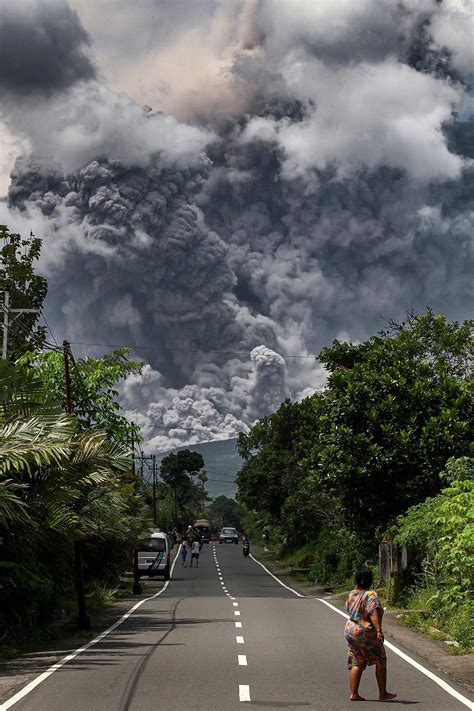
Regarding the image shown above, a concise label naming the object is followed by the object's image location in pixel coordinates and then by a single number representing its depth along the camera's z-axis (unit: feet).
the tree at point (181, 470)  508.12
